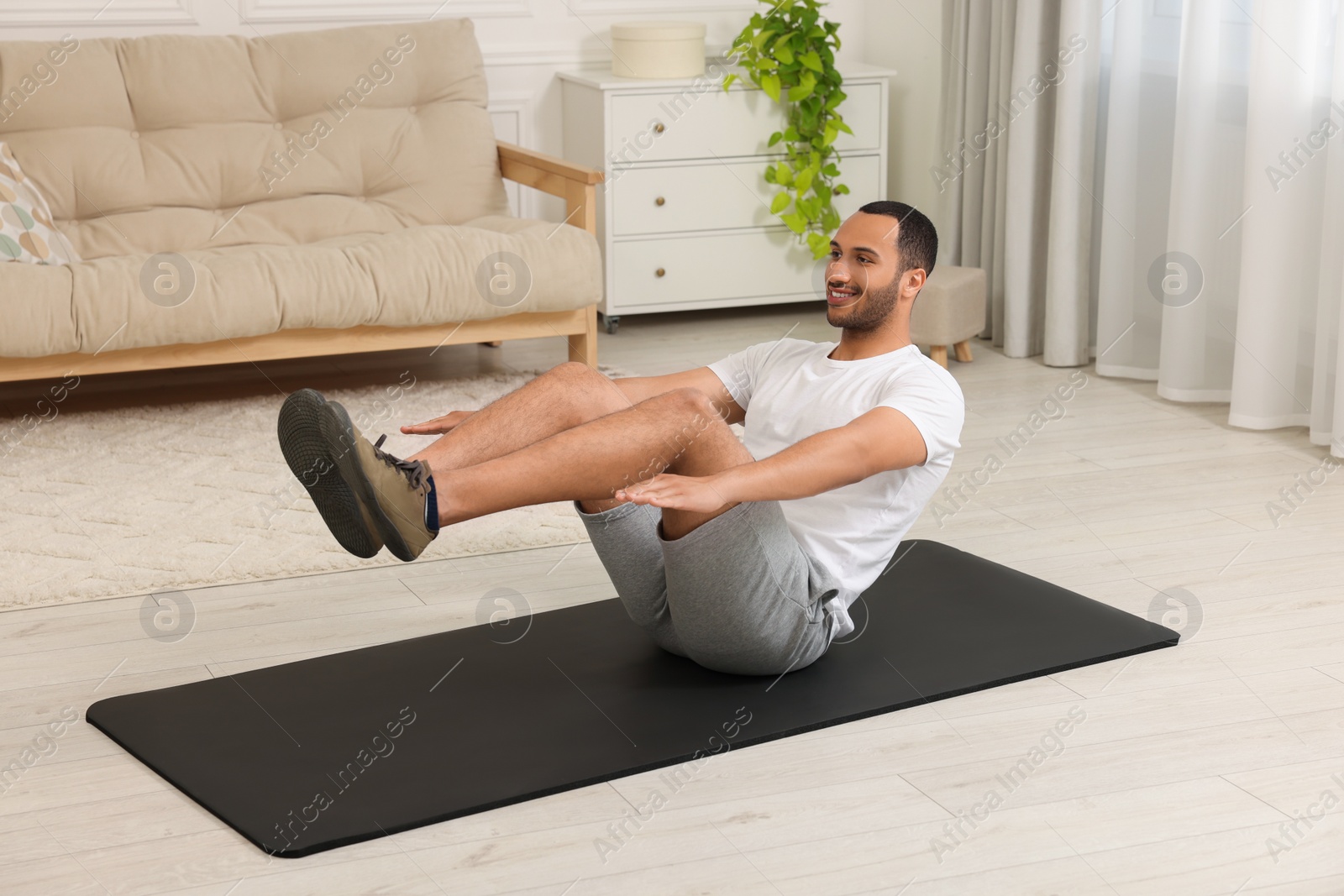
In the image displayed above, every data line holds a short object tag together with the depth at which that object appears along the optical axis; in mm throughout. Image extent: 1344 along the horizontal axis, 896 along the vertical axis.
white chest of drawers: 4367
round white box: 4383
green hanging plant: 4391
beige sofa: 3314
